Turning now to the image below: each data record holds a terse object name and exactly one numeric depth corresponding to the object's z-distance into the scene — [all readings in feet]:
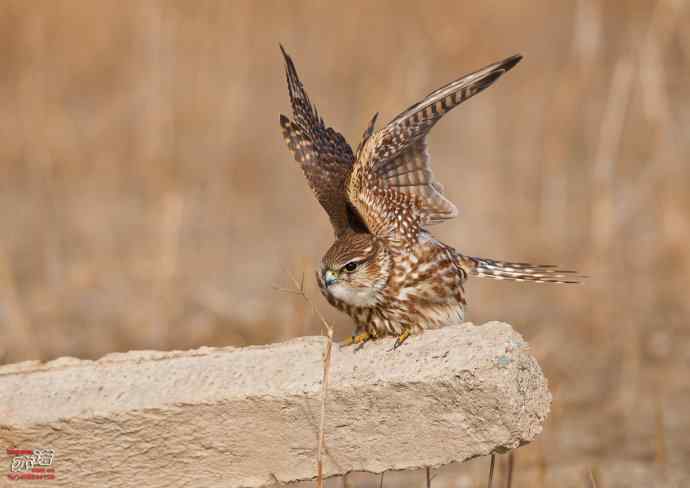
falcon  24.39
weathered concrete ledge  20.49
